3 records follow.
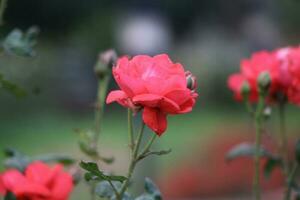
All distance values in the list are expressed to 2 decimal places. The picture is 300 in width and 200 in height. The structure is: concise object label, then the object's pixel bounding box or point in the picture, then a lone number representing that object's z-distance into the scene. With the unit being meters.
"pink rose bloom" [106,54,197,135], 1.16
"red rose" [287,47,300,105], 1.44
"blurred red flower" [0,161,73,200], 1.25
